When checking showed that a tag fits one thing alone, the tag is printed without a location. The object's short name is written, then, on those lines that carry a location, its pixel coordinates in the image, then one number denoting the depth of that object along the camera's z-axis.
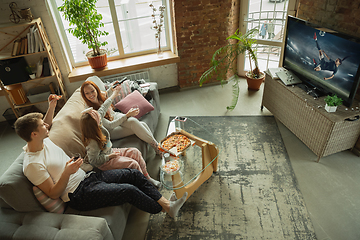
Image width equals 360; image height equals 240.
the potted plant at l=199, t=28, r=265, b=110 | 3.64
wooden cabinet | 3.27
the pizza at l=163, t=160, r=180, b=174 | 2.23
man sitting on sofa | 1.75
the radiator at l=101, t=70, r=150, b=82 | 3.98
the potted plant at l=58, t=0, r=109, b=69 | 3.23
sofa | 1.62
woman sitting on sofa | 2.61
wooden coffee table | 2.21
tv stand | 2.47
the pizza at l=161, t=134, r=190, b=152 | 2.40
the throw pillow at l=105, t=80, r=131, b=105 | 3.14
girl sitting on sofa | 2.08
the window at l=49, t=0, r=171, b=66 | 3.77
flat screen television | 2.30
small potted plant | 2.45
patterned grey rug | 2.12
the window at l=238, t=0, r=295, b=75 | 3.66
